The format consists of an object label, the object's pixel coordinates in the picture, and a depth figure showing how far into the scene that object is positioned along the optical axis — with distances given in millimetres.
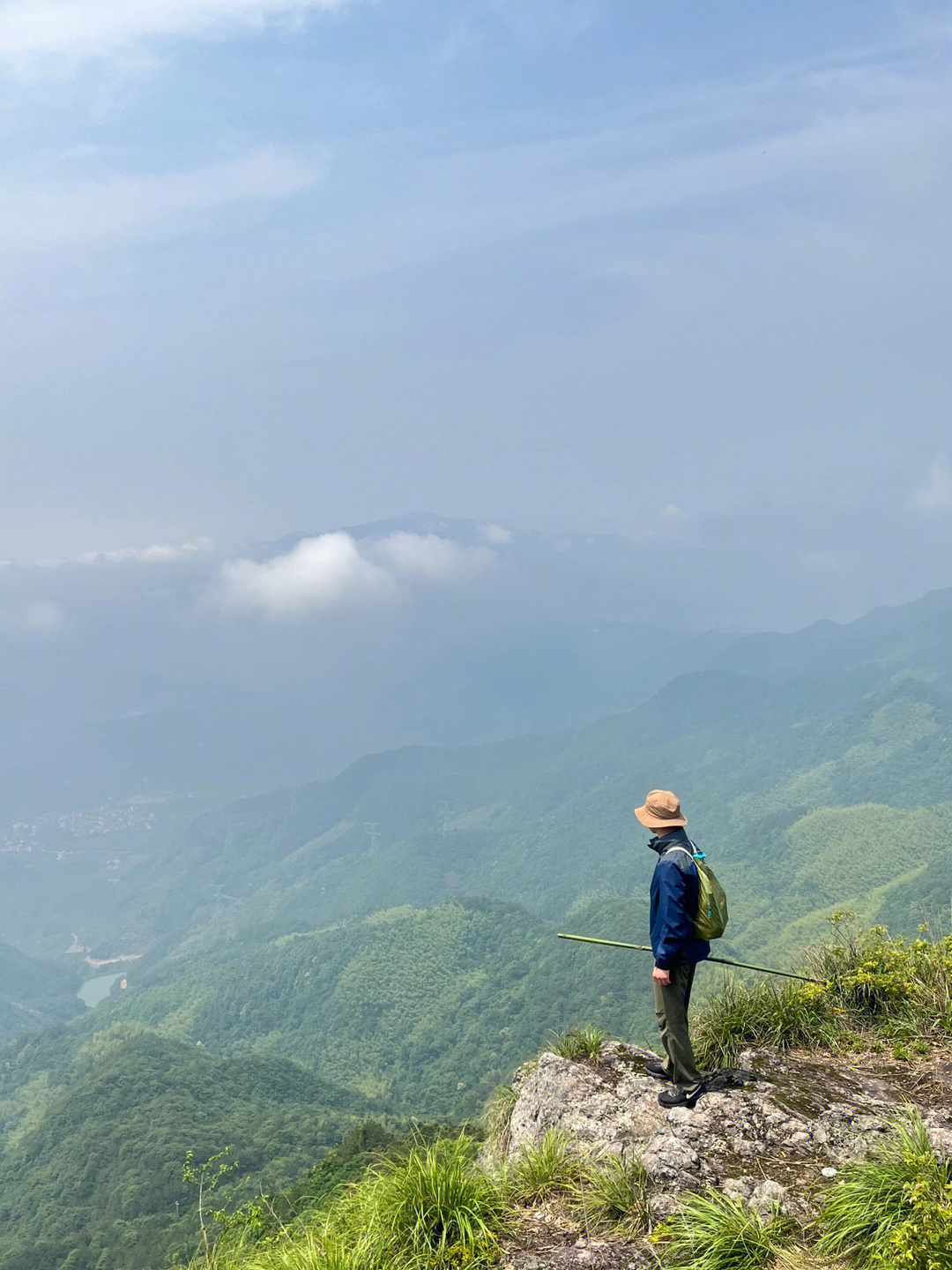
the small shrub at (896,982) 8414
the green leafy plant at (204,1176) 7406
